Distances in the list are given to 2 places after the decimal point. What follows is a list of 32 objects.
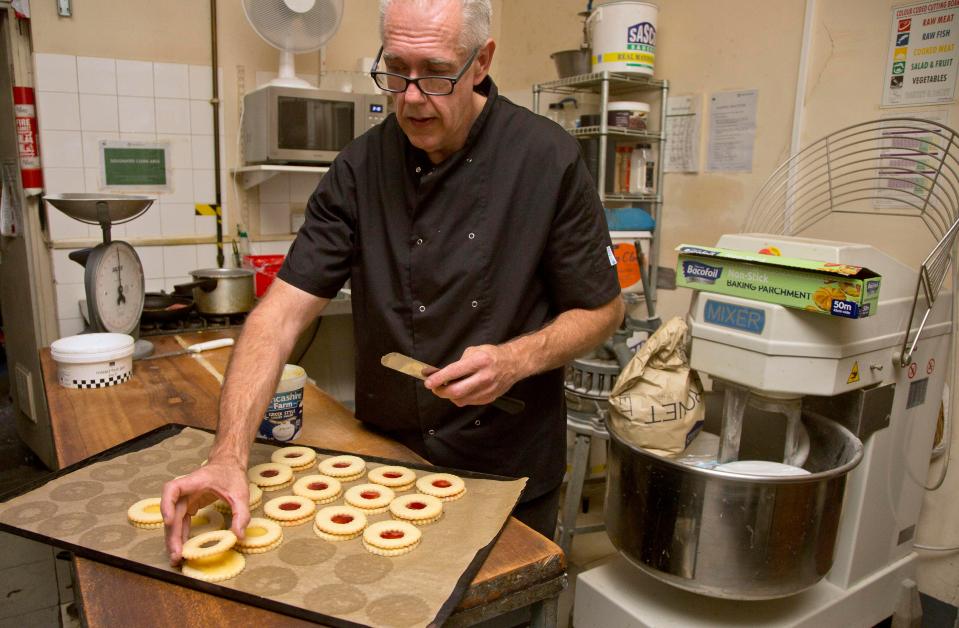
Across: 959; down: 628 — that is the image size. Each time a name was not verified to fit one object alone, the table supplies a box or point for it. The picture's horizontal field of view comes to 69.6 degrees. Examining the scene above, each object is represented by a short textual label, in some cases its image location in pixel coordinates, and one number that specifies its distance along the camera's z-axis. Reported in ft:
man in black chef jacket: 4.38
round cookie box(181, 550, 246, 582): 2.84
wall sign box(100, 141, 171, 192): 9.39
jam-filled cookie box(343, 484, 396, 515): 3.49
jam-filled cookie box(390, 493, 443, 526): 3.35
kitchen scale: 6.40
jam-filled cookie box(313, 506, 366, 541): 3.22
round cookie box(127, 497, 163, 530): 3.24
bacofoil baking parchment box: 4.42
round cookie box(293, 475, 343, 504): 3.59
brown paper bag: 5.78
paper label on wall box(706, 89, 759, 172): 8.49
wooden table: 2.68
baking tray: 2.63
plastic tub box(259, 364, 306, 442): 4.32
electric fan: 8.96
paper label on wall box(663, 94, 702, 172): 9.17
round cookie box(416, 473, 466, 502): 3.59
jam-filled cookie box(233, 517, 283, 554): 3.05
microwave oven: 9.14
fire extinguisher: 8.84
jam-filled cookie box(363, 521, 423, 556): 3.07
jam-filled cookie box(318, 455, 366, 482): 3.86
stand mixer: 4.91
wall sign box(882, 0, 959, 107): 6.59
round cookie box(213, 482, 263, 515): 3.43
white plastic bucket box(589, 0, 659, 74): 8.80
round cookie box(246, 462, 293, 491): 3.70
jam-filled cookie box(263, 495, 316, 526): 3.34
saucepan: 8.21
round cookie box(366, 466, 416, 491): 3.74
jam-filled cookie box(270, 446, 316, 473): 3.98
